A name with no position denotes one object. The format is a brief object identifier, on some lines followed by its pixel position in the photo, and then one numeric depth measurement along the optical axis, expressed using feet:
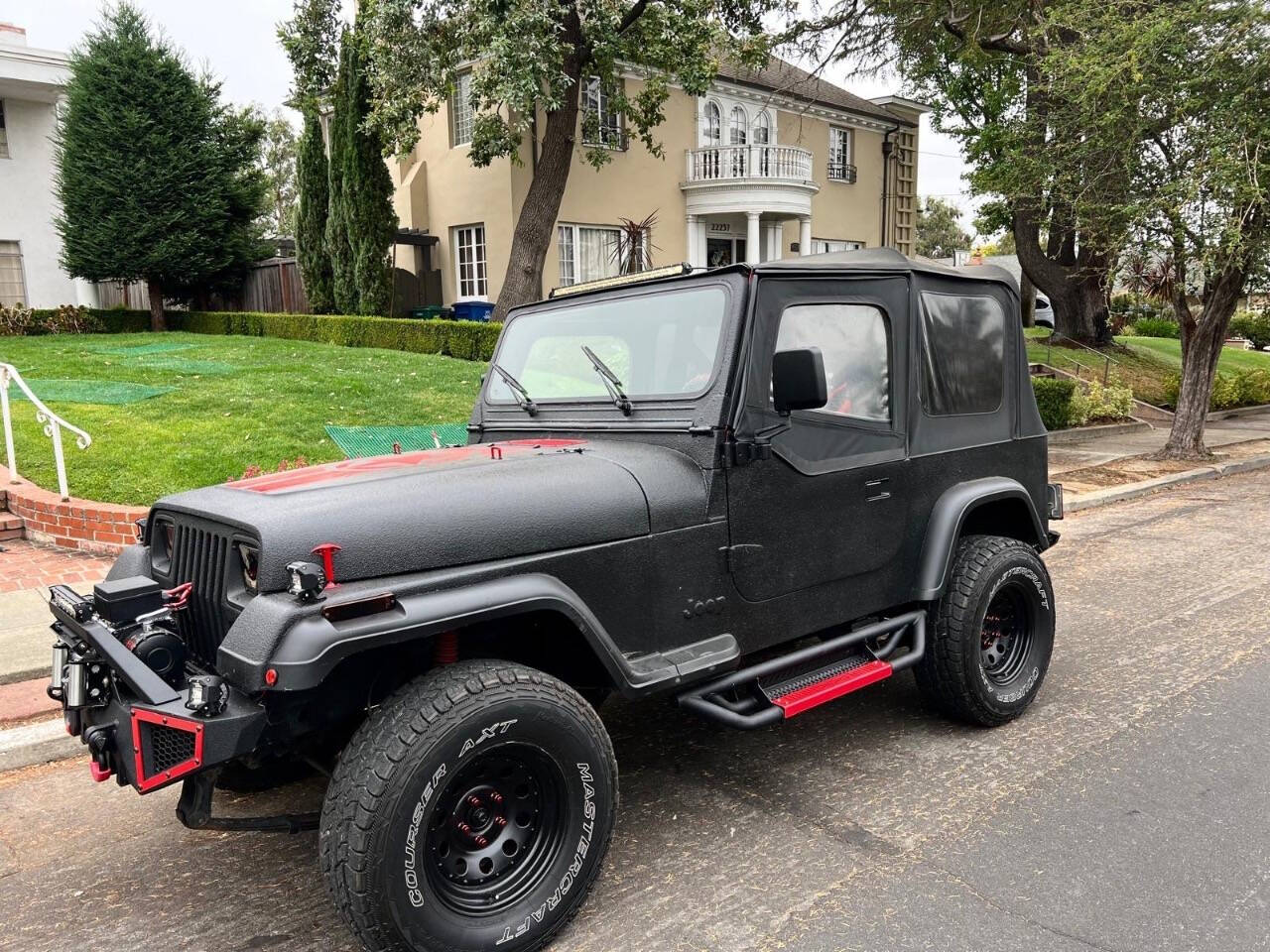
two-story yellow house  64.75
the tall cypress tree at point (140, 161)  61.21
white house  68.18
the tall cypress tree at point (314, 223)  63.46
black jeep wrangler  7.51
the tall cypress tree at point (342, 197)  58.90
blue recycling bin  61.31
